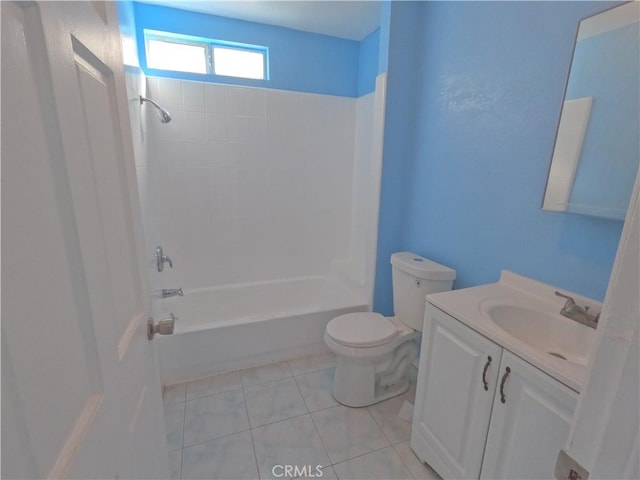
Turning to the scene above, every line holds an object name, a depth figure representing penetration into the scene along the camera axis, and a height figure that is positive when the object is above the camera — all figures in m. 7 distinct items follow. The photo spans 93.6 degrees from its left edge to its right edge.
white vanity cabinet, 0.89 -0.79
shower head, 1.88 +0.34
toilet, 1.69 -0.91
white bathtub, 1.94 -1.10
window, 2.21 +0.89
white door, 0.31 -0.11
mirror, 0.99 +0.22
